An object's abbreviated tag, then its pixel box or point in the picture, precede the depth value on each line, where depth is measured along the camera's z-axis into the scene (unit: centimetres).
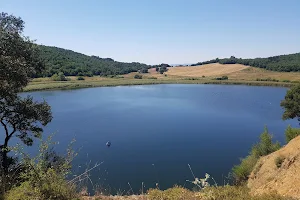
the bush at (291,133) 2507
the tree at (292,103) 3438
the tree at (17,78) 1110
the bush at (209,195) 725
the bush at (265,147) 2462
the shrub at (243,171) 2180
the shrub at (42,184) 651
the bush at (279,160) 1715
